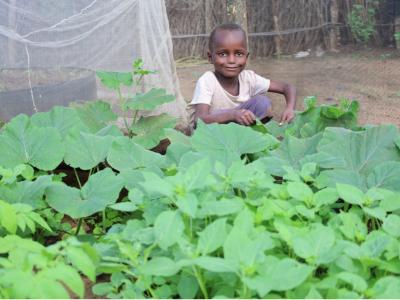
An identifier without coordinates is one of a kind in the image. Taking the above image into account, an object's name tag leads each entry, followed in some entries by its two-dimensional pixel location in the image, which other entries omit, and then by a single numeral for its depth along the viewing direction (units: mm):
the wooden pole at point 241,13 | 6773
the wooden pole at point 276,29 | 8984
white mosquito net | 4312
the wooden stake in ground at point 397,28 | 8703
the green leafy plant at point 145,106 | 2371
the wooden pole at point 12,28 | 4254
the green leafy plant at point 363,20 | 8961
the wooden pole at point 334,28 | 9219
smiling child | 3381
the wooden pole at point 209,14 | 8875
